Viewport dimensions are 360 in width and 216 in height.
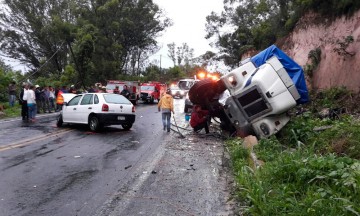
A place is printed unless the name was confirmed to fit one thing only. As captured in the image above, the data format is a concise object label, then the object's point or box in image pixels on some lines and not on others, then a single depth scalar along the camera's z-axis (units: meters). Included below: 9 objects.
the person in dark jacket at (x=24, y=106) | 18.86
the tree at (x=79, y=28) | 44.97
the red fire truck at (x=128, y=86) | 32.81
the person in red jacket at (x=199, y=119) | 14.59
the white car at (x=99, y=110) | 14.98
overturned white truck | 11.68
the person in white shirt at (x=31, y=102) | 18.45
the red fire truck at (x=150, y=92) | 38.22
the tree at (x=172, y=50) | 98.94
